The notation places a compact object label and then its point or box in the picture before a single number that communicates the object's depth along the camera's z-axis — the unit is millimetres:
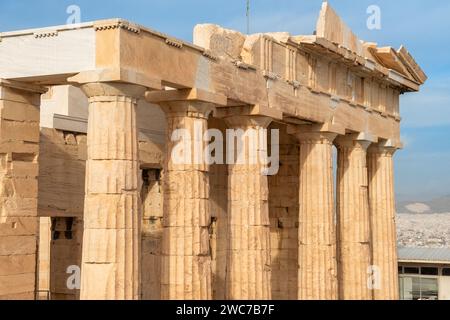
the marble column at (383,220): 25766
